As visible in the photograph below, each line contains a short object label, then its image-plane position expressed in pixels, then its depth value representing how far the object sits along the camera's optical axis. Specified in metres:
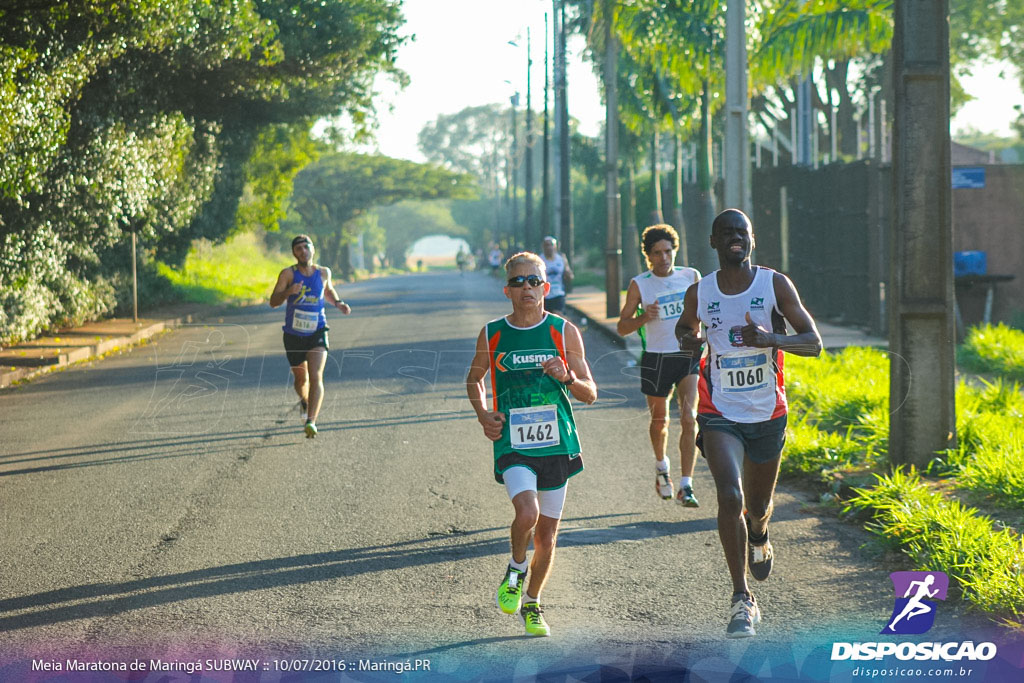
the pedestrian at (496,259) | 60.59
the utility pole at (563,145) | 31.66
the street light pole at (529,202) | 49.31
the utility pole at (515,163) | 62.12
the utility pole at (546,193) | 37.25
